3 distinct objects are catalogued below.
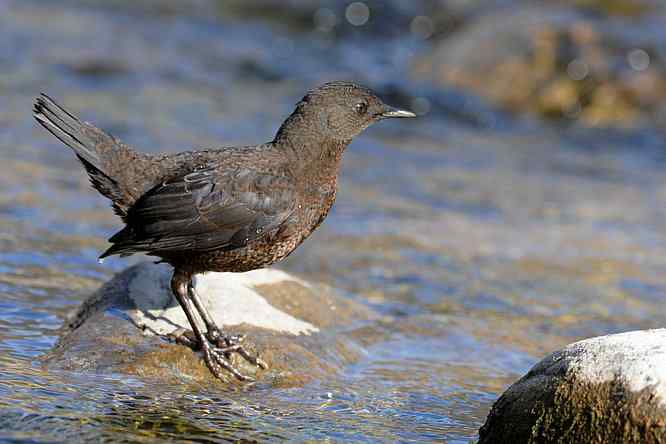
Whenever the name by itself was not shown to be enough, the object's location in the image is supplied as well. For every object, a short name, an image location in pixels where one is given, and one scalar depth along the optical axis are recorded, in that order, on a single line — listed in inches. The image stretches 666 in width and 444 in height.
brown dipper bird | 390.6
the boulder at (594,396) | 292.5
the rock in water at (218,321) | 382.3
